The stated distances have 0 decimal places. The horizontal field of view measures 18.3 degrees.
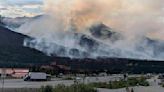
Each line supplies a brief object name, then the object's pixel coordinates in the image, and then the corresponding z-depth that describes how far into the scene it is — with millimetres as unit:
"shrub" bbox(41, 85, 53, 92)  54450
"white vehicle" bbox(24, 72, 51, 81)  100312
